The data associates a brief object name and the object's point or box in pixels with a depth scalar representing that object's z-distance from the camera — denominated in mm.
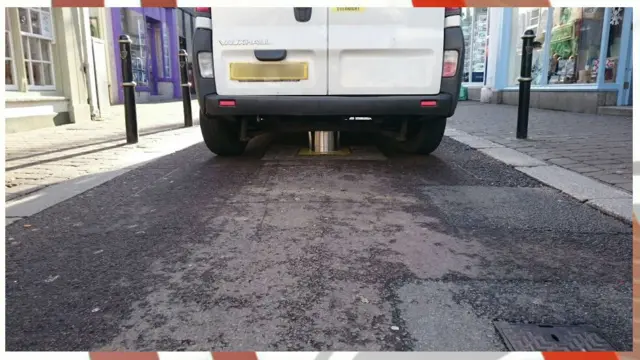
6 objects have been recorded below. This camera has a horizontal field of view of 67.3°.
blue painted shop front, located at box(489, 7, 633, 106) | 9305
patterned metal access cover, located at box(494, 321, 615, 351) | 1500
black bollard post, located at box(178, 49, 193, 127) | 8188
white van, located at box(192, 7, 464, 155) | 3820
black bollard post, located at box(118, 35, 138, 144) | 5934
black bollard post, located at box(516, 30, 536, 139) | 5883
